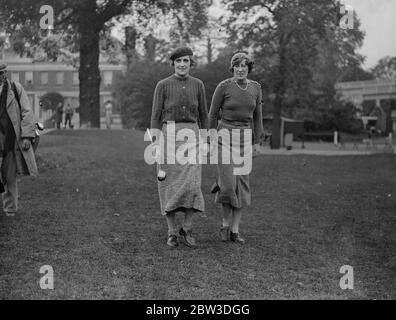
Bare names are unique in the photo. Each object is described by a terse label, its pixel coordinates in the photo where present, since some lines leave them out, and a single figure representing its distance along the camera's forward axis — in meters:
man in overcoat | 7.79
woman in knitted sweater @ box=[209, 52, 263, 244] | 6.75
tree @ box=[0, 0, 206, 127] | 18.62
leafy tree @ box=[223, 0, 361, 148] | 20.92
